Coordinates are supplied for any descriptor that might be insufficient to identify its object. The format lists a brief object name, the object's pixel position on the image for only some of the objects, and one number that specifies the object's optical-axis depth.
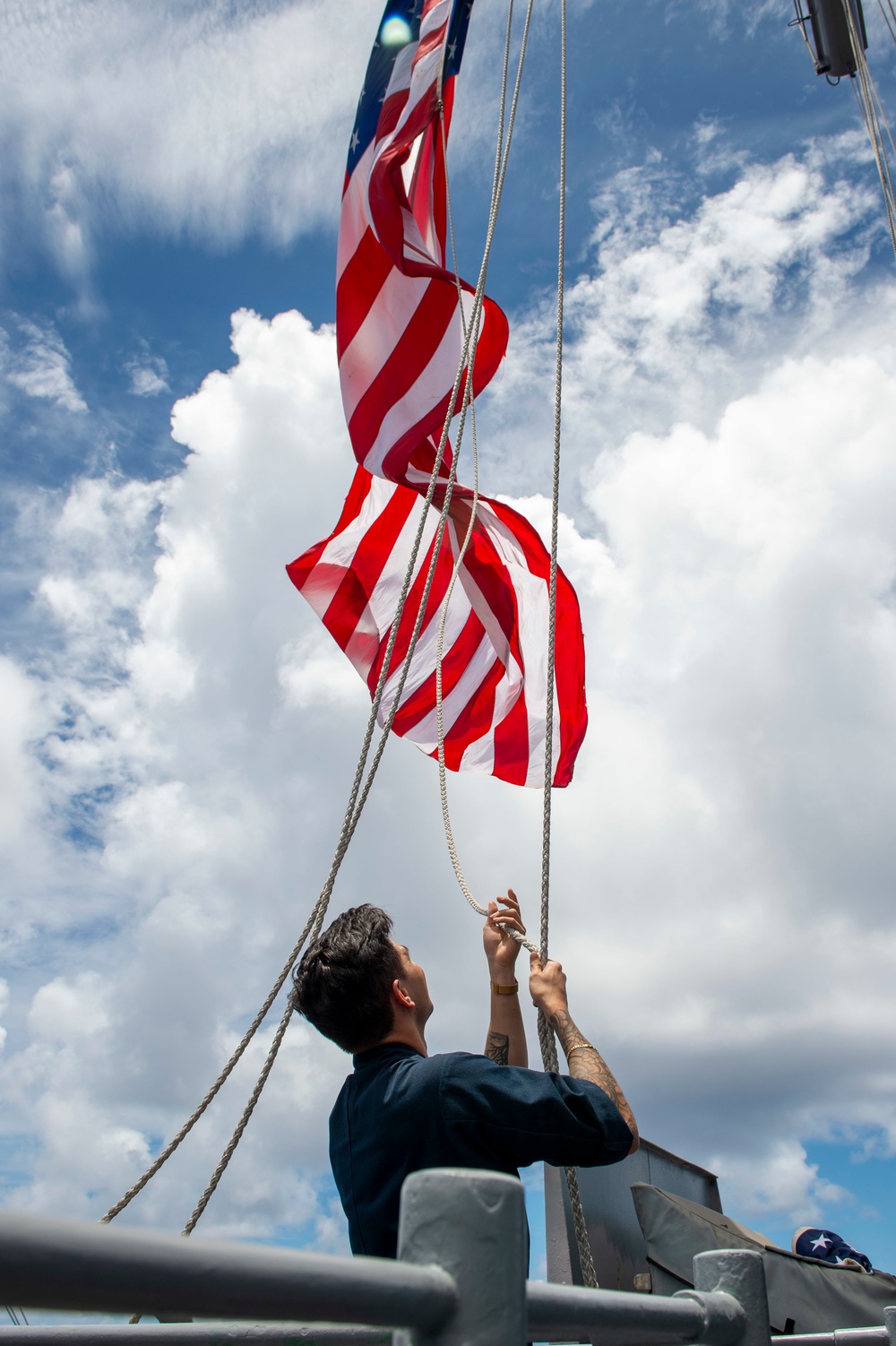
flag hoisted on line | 5.56
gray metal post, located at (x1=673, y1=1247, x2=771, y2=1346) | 1.16
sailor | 1.92
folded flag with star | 6.20
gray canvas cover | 5.51
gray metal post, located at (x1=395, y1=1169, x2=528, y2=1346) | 0.78
